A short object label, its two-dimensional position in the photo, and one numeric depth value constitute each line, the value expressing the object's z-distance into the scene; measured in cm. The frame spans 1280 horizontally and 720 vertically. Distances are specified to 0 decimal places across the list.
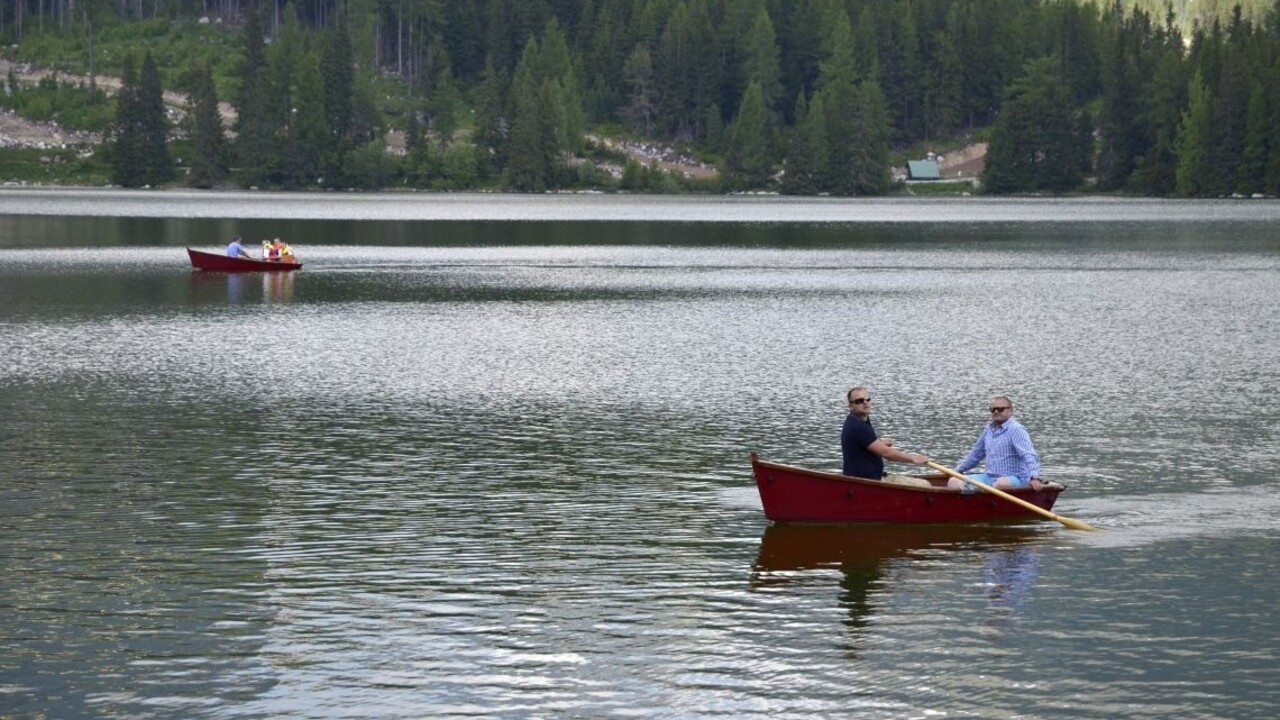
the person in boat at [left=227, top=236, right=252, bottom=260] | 9923
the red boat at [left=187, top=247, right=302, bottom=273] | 9875
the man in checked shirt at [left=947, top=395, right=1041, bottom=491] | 3117
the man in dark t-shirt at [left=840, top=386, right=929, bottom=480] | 3072
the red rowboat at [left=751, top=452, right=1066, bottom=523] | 3052
